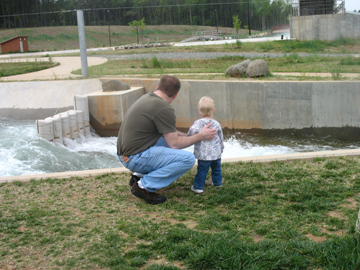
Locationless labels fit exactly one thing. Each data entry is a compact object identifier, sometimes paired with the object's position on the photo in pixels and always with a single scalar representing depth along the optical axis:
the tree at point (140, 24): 54.43
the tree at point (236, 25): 60.52
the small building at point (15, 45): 40.84
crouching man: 4.10
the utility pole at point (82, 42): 13.83
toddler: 4.36
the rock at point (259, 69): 12.40
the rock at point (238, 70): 12.84
